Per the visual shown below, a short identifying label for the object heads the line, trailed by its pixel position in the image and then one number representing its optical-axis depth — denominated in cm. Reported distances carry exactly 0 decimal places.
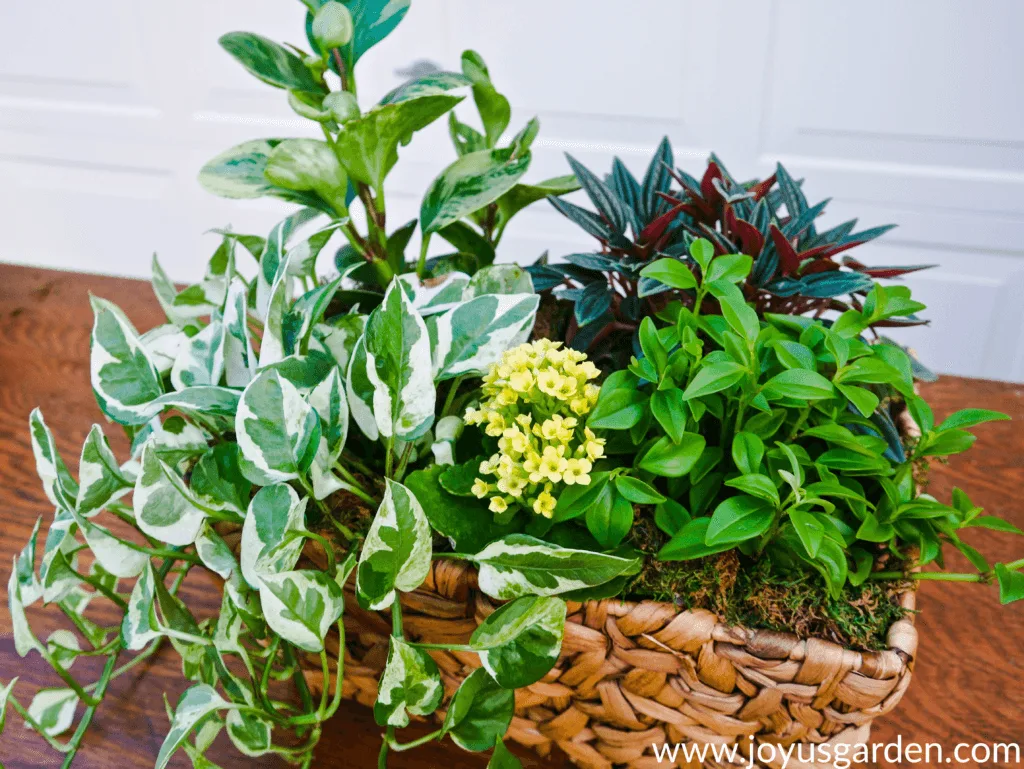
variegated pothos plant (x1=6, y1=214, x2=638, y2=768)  45
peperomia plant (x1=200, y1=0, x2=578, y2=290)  52
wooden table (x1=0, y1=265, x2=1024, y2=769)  56
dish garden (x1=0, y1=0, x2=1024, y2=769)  45
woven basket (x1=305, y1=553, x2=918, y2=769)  45
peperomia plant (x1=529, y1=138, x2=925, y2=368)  59
